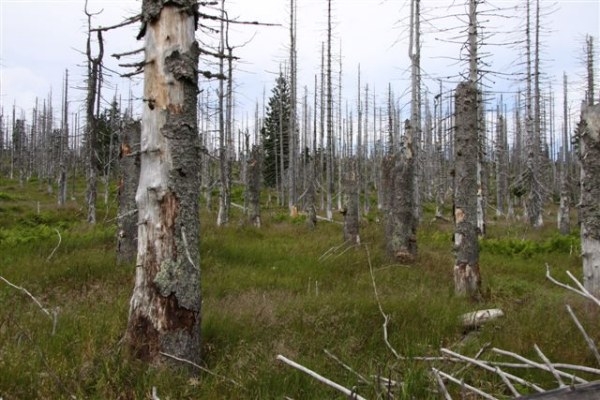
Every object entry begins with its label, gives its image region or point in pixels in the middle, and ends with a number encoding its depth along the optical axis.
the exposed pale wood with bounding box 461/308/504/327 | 5.62
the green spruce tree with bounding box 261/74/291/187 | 44.69
